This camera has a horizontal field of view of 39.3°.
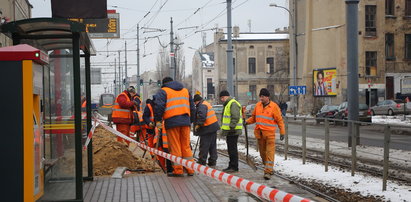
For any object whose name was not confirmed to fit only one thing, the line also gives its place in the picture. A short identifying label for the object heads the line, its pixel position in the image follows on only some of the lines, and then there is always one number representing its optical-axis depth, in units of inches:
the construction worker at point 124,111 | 586.0
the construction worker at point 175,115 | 390.9
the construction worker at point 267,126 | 422.0
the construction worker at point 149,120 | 438.1
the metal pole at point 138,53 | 2027.1
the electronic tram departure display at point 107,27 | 841.2
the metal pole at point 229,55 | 1002.7
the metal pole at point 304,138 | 537.6
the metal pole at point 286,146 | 586.2
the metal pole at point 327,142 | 495.5
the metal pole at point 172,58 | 1530.1
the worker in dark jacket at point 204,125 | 451.5
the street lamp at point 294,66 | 1660.2
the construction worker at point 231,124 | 453.4
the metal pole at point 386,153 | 381.1
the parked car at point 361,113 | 1485.5
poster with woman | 1987.0
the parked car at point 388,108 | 1788.9
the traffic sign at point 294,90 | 1640.4
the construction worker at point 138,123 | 606.5
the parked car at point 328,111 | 1632.0
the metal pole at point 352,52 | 674.8
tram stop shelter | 234.5
